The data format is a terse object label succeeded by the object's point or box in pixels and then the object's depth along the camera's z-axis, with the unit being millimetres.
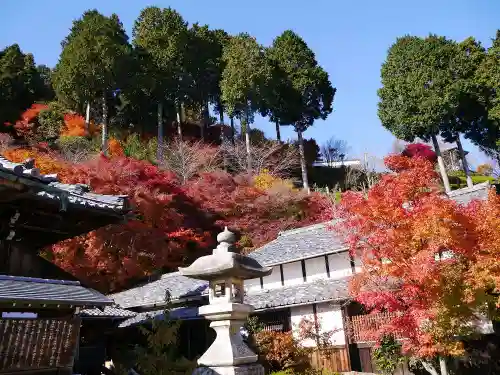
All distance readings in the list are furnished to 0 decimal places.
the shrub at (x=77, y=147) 29766
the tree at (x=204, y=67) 39312
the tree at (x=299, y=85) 39447
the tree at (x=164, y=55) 36719
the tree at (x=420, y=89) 30688
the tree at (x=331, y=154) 48562
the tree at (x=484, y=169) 52750
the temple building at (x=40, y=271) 7102
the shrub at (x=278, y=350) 16047
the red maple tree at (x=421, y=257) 10742
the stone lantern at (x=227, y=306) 8531
